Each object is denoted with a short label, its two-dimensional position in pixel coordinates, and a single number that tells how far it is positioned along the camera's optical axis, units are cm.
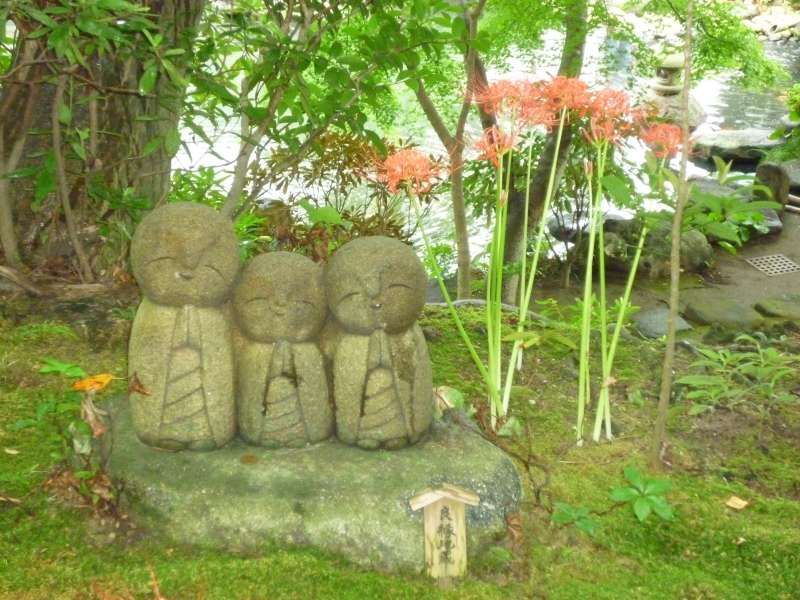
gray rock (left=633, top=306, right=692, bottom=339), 584
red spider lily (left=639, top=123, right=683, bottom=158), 282
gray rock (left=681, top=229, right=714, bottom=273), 801
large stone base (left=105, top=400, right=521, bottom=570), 237
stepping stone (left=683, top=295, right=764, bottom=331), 599
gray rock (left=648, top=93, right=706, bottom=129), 1132
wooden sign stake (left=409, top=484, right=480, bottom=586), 221
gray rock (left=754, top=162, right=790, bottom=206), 933
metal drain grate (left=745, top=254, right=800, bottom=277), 810
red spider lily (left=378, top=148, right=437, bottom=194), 279
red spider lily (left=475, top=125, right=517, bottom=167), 284
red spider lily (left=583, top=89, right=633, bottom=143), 289
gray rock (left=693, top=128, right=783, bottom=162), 1191
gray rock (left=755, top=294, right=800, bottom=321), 624
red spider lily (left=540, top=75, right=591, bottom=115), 291
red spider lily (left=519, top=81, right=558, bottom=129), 289
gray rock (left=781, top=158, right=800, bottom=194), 1005
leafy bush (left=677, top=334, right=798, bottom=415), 323
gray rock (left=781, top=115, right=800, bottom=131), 1152
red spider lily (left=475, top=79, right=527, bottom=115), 288
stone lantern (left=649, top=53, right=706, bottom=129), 1152
